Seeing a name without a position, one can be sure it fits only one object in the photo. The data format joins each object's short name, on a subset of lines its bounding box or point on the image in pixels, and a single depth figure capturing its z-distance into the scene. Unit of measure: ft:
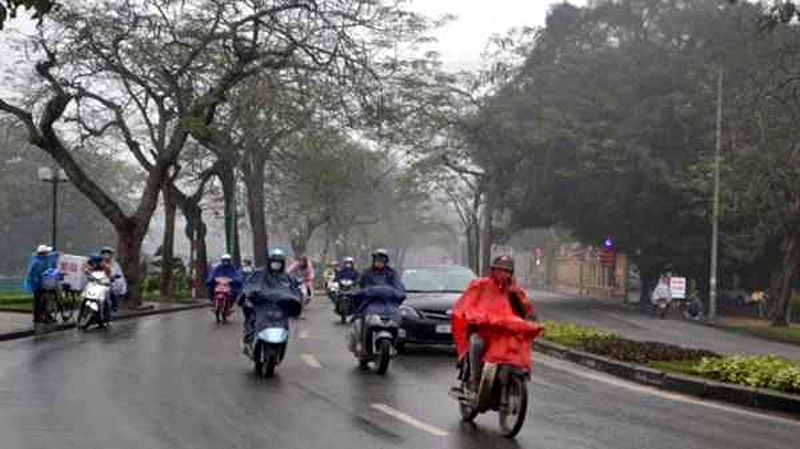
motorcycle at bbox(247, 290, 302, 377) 47.32
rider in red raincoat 33.78
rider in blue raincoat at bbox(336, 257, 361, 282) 98.78
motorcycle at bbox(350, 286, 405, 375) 50.70
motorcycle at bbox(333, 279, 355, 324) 89.05
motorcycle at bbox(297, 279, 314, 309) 101.76
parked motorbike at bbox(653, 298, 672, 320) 149.28
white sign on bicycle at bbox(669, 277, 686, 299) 152.76
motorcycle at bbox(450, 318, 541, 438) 32.76
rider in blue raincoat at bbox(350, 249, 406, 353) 52.60
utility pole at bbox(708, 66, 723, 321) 135.03
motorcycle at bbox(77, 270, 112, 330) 76.64
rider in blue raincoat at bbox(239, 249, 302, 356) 47.93
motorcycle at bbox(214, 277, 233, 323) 89.04
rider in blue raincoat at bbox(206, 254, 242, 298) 88.60
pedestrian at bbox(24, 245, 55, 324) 73.92
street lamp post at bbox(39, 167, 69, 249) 101.76
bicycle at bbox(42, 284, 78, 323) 78.03
